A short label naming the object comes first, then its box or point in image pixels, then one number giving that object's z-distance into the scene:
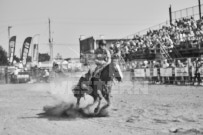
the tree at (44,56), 124.03
